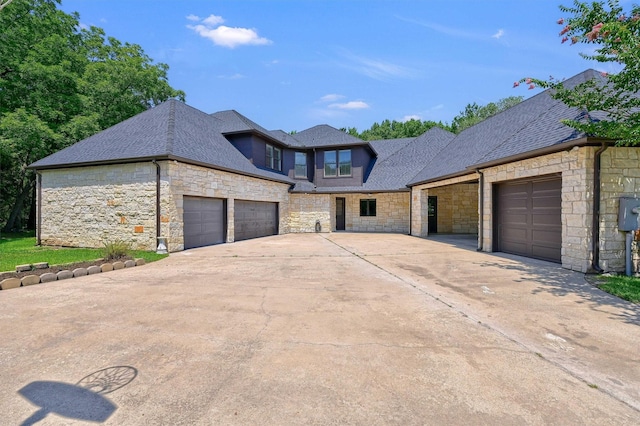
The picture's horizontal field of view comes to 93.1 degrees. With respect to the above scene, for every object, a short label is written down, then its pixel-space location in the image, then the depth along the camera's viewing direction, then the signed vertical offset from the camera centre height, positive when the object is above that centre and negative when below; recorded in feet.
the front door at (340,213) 76.38 -0.61
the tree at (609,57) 20.08 +10.54
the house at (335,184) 26.07 +3.80
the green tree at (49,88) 57.72 +26.64
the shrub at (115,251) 30.91 -4.13
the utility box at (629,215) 25.22 -0.45
